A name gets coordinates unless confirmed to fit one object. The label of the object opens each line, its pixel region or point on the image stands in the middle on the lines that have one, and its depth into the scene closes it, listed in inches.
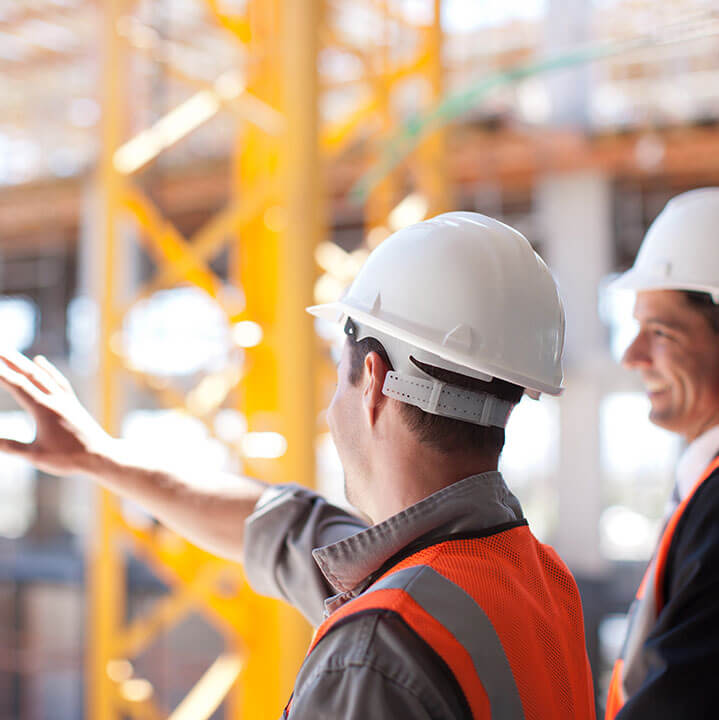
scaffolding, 166.6
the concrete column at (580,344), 455.8
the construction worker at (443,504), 44.5
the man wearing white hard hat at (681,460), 68.6
